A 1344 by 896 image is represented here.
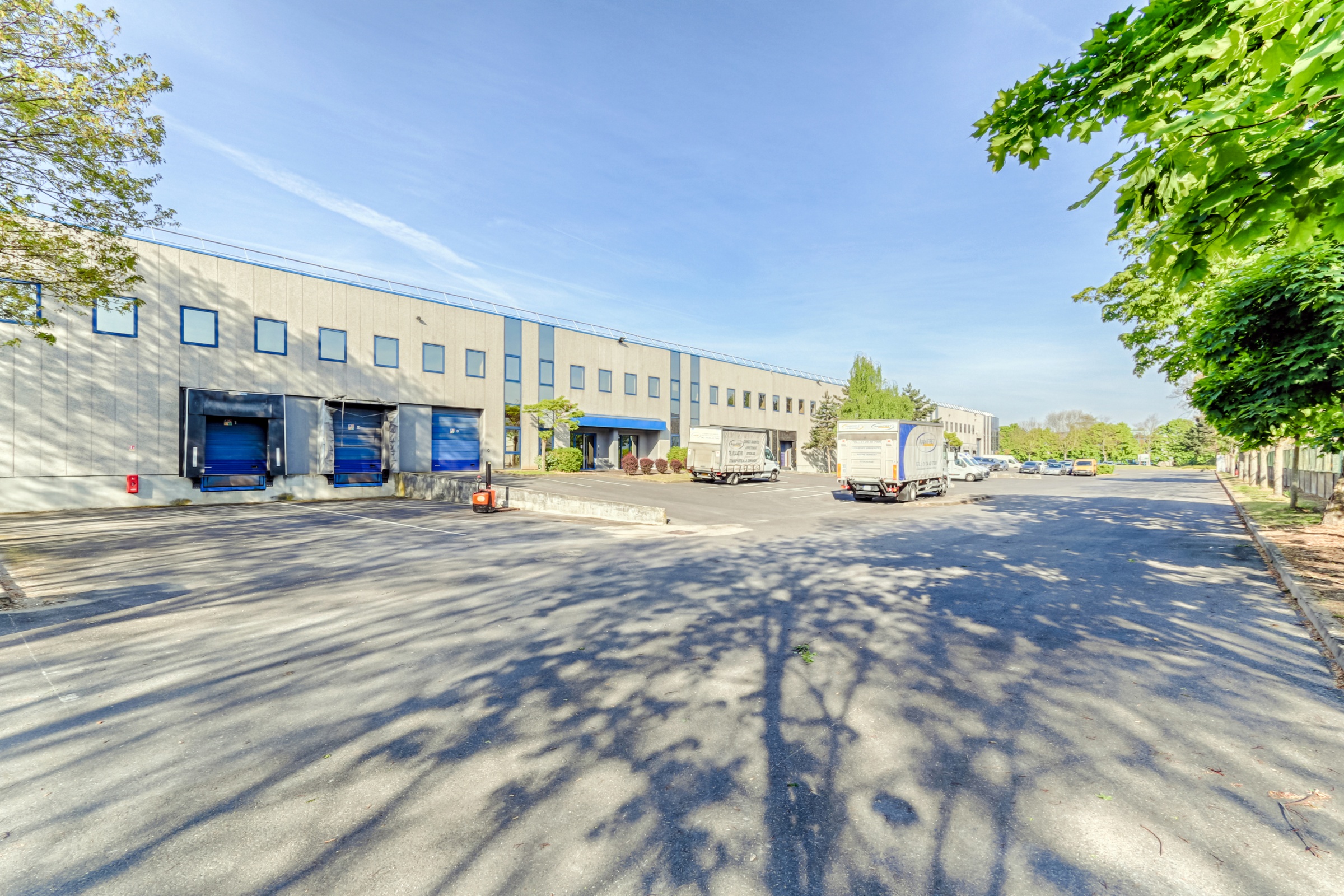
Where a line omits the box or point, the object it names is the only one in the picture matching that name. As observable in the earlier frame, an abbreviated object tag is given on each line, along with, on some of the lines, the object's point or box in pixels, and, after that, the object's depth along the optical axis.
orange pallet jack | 18.44
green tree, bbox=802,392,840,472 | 54.31
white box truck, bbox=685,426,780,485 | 30.88
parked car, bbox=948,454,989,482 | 36.28
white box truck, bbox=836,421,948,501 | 21.78
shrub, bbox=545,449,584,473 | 33.03
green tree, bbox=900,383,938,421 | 57.09
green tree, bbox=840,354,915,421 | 50.44
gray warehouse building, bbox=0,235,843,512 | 18.86
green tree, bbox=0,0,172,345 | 8.69
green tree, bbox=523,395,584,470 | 32.34
